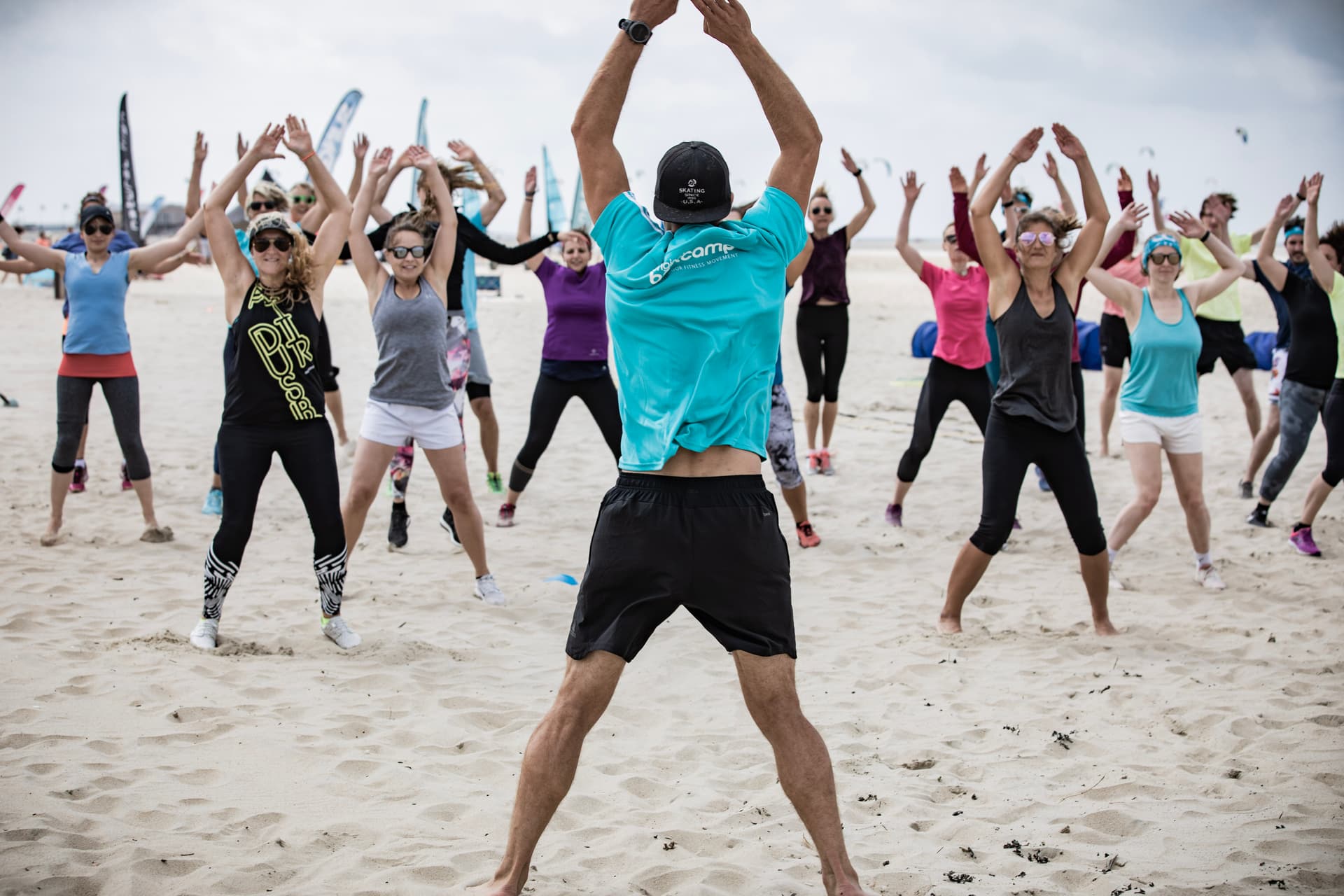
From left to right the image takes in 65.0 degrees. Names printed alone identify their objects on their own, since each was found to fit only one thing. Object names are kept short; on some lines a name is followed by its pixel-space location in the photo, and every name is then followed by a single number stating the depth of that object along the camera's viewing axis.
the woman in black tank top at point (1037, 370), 5.16
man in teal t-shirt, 2.80
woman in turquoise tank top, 6.09
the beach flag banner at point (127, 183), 28.59
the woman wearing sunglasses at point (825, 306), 8.92
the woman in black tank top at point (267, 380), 4.85
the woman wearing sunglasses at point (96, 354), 6.81
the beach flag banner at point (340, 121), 24.03
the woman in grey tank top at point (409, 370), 5.64
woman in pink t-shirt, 7.28
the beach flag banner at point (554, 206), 35.28
